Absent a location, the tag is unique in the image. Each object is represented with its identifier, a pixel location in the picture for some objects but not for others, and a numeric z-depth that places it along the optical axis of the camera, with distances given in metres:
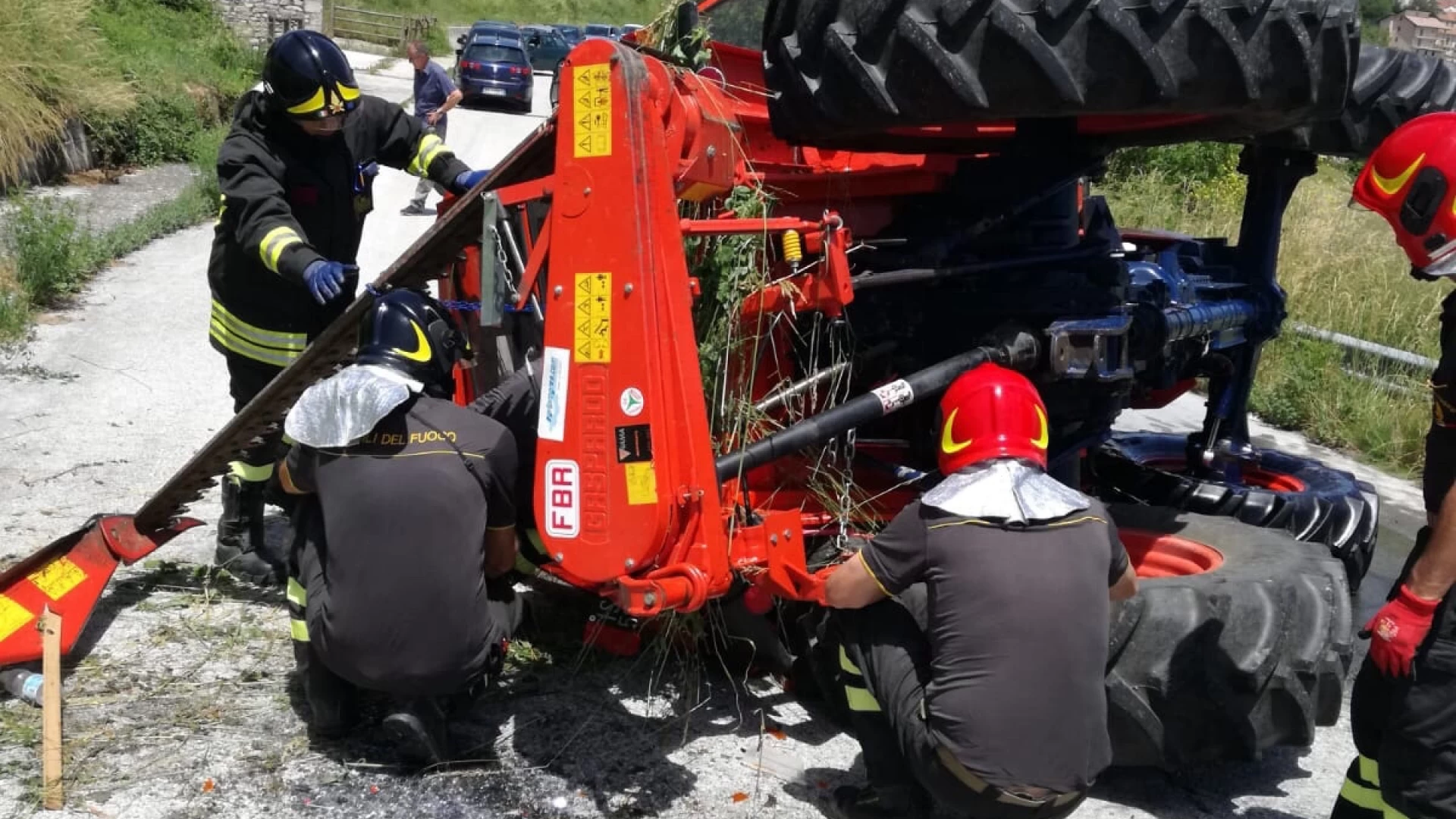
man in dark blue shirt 13.45
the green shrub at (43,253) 8.07
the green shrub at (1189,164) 11.29
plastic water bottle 3.59
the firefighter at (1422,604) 2.72
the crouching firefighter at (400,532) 3.17
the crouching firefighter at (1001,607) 2.71
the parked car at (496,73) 24.30
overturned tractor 2.89
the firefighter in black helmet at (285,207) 4.29
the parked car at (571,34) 32.42
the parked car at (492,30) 26.20
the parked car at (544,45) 32.28
